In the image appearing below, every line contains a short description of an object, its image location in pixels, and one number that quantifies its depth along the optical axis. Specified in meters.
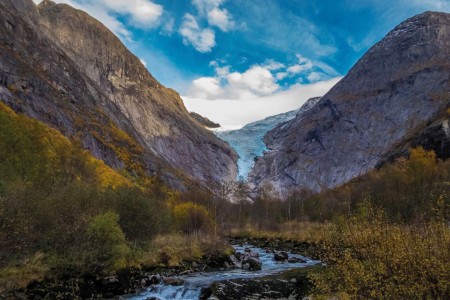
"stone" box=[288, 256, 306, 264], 39.31
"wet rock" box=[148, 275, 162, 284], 28.48
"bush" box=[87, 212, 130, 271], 27.58
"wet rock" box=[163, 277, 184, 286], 27.86
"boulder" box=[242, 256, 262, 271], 35.62
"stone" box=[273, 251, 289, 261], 41.08
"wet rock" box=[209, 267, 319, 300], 23.75
